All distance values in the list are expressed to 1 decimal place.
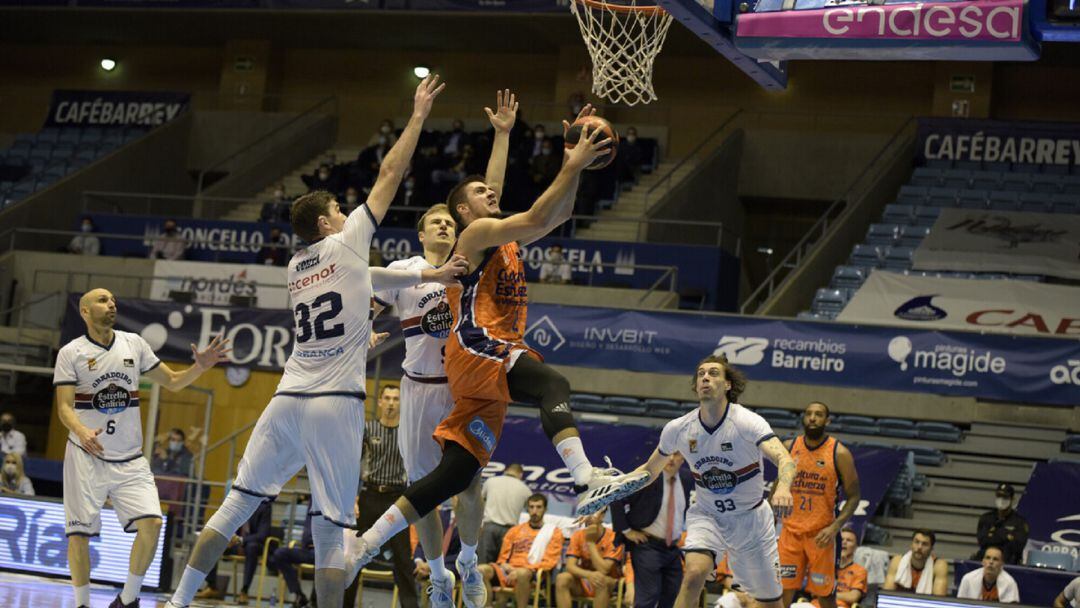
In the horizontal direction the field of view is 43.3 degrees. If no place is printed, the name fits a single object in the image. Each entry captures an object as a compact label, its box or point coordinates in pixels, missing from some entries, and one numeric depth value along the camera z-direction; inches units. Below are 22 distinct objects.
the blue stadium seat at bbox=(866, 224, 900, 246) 940.0
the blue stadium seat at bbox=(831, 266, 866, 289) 896.3
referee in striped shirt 474.9
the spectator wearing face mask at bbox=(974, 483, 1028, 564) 606.9
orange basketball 284.8
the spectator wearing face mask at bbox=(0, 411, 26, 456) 749.9
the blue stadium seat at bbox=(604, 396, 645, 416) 790.5
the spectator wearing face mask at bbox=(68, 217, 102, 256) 995.9
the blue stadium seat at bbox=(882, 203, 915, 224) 958.4
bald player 401.1
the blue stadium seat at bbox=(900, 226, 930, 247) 929.1
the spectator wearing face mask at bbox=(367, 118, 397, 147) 1095.7
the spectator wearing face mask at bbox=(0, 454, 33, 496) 642.8
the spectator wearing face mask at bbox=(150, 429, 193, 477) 716.7
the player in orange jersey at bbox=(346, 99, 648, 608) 295.0
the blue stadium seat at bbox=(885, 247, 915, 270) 904.3
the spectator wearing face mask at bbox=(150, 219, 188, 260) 977.5
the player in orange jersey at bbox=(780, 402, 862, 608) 472.4
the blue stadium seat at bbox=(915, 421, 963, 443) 756.6
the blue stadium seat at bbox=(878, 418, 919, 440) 762.2
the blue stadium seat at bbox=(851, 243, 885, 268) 917.2
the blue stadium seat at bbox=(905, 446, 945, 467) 741.3
